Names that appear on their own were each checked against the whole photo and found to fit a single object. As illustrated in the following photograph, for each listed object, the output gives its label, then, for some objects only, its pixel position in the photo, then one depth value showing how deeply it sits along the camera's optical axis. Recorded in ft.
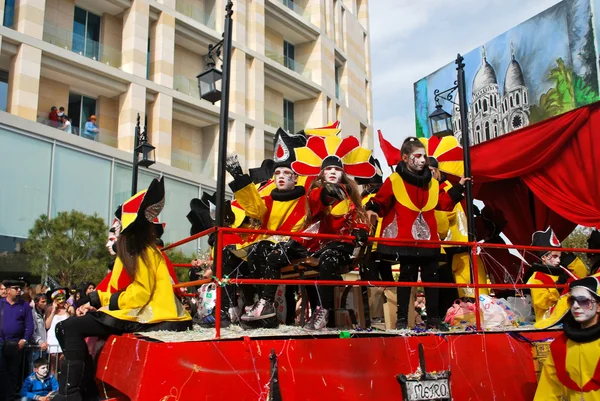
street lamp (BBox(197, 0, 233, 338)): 13.84
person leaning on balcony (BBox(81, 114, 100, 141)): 65.36
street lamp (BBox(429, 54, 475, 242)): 20.75
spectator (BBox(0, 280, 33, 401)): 27.25
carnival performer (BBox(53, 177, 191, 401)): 16.02
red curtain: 22.81
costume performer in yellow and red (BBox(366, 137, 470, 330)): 18.94
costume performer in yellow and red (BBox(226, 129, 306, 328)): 17.60
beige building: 60.23
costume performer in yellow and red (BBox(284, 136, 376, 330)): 17.33
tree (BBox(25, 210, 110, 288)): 47.32
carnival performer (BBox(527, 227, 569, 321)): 22.85
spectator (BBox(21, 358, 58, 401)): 27.02
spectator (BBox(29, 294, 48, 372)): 28.68
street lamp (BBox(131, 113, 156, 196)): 36.65
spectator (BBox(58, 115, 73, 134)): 61.41
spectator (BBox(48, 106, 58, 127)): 61.47
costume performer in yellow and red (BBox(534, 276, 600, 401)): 14.71
